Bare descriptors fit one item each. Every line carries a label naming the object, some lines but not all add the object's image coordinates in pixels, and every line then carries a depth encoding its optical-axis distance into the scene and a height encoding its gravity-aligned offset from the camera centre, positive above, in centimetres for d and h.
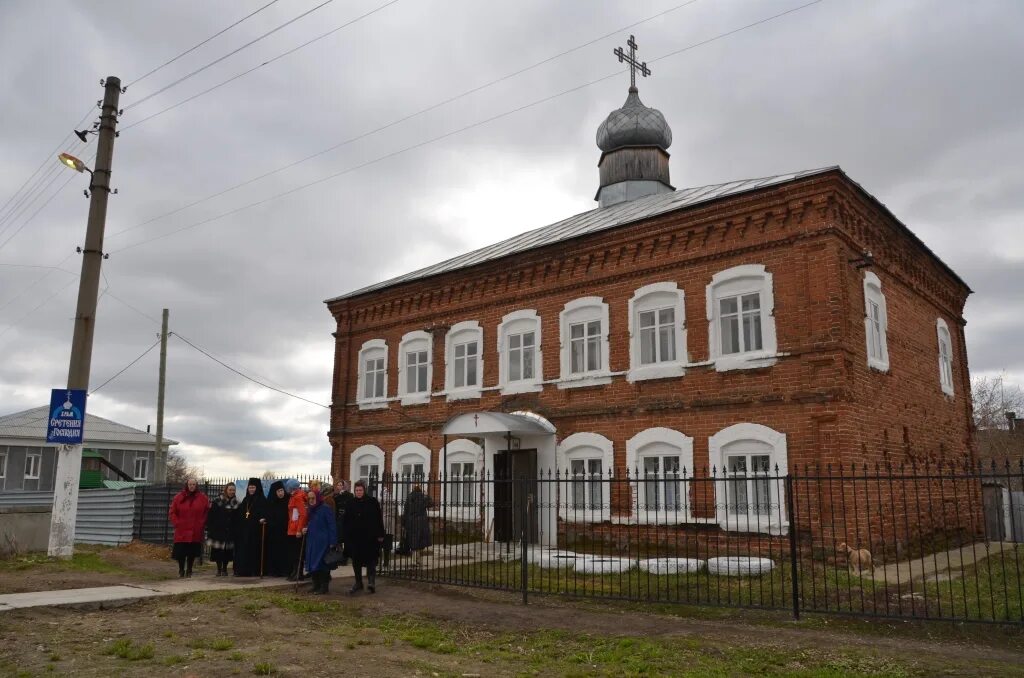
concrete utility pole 1385 +299
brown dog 1188 -109
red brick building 1335 +272
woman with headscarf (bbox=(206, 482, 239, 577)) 1259 -74
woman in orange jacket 1197 -66
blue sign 1391 +116
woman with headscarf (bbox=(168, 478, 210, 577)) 1226 -58
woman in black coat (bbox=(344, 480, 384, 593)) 1110 -66
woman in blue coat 1084 -77
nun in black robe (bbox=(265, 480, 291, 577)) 1238 -78
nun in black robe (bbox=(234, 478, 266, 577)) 1223 -77
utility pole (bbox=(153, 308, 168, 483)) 2516 +216
